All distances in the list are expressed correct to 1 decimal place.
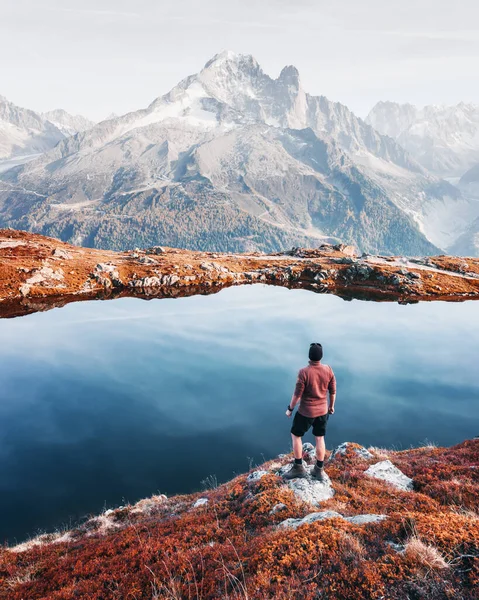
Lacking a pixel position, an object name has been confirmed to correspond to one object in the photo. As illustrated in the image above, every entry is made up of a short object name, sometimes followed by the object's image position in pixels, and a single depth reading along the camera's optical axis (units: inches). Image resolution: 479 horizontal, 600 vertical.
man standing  436.8
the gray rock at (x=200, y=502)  533.3
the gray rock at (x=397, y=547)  272.6
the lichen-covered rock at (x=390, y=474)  493.4
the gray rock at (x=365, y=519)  340.5
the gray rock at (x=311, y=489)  438.9
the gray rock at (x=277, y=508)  411.0
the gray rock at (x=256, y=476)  526.4
